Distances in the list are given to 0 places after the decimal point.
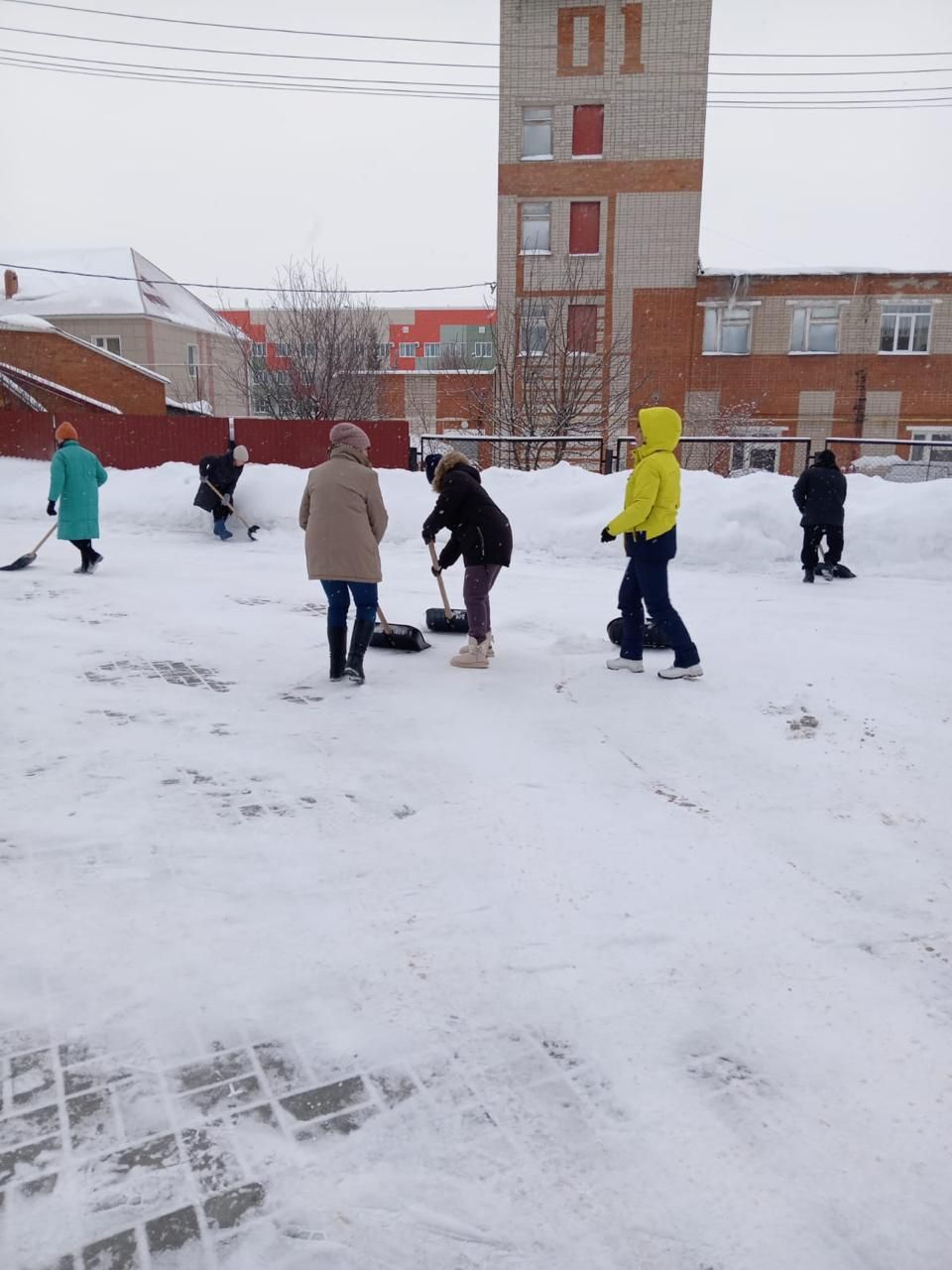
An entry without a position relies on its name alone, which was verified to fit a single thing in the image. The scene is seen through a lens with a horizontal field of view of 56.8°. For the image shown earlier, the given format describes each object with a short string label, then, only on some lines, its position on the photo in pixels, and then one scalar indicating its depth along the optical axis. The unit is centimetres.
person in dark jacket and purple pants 601
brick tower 2736
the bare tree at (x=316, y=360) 2731
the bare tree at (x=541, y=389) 1761
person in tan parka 550
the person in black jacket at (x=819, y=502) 965
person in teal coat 902
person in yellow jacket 560
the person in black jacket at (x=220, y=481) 1272
